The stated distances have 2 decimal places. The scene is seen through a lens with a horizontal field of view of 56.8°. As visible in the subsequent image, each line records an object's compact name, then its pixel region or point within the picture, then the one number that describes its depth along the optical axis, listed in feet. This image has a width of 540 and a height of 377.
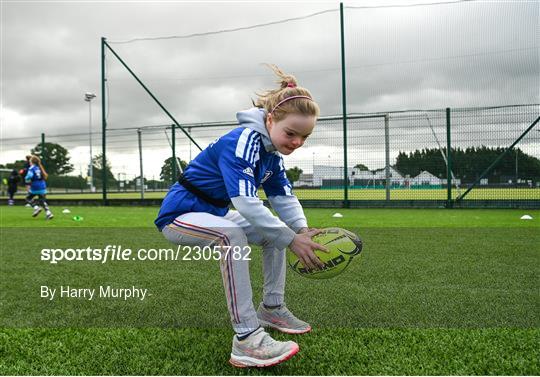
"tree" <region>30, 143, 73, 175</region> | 61.11
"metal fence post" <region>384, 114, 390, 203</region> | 38.93
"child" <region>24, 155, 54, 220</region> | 38.13
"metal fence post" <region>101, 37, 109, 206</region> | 46.60
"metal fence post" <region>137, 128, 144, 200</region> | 49.10
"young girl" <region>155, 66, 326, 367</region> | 7.43
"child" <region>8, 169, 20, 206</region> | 60.59
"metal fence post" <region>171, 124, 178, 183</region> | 45.57
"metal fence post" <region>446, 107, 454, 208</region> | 38.33
